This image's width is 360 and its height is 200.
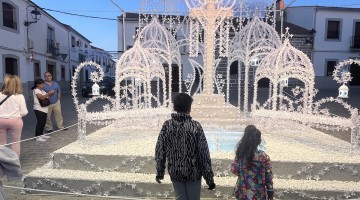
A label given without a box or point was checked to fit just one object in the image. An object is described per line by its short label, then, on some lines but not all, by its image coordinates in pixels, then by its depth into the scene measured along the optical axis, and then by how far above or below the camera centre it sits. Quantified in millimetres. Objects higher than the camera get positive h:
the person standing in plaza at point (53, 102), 7416 -585
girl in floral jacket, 2859 -847
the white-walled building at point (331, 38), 25188 +3607
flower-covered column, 7027 +1432
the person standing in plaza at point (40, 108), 6828 -651
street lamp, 17844 +3972
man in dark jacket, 2646 -637
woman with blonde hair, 4578 -457
